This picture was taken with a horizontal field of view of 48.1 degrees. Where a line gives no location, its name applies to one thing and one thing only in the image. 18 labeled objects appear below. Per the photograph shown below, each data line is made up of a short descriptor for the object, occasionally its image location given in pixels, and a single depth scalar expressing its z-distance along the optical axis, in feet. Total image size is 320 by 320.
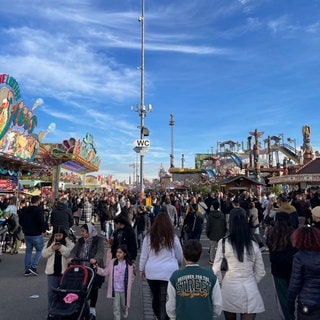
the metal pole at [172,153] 242.91
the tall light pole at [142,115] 58.25
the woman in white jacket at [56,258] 16.49
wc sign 53.42
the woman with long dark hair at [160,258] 13.85
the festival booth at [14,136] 53.07
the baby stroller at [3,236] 33.13
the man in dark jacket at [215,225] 28.78
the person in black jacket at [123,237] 17.93
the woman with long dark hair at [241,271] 11.48
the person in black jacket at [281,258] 13.84
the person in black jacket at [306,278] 10.36
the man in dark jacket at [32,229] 26.03
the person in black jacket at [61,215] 31.24
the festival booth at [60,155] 82.07
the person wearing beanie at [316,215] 18.87
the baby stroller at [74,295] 13.03
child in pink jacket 16.26
